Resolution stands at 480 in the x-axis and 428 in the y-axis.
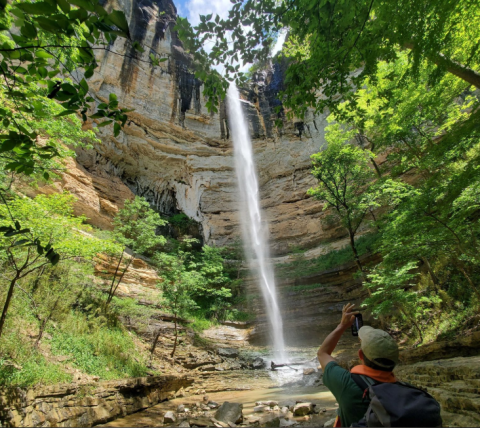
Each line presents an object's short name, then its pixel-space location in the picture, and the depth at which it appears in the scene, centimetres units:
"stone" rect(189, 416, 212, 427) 429
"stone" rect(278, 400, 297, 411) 538
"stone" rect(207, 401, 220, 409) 596
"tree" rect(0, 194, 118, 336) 477
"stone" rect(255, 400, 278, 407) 568
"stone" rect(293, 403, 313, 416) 477
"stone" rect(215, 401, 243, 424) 460
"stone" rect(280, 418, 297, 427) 432
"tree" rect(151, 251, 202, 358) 1005
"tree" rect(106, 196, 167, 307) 1120
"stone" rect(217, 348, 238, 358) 1104
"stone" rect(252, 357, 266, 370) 1043
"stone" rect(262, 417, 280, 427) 433
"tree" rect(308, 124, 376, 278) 1206
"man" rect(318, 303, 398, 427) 138
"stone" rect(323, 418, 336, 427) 379
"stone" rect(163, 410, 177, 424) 463
